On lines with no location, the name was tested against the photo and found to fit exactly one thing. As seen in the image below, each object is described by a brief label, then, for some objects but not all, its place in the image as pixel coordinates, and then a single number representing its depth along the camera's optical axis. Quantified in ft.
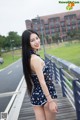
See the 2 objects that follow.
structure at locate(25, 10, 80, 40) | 223.34
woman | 5.81
